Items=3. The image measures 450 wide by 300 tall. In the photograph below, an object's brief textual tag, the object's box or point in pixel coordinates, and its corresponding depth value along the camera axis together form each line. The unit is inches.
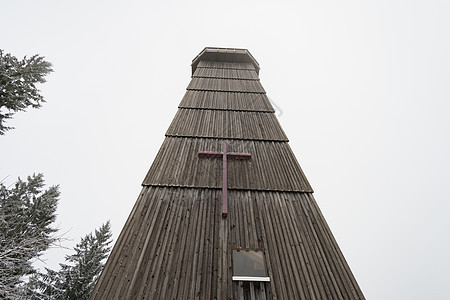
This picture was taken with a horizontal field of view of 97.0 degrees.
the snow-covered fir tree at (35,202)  409.2
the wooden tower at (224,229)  151.6
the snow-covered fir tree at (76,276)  403.5
